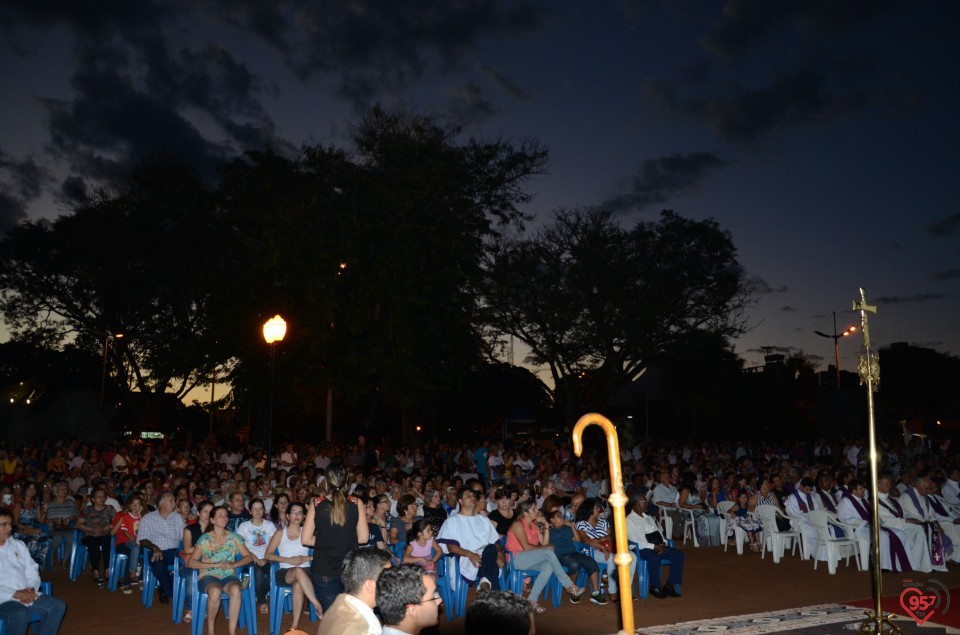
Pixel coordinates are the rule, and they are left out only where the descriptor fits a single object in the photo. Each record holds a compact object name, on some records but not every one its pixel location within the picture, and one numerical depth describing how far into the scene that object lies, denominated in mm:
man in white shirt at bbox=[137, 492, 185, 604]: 8789
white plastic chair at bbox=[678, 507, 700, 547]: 13406
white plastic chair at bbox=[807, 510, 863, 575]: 10750
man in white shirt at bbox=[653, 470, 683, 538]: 13922
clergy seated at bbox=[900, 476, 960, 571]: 11195
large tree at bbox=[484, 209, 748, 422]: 28797
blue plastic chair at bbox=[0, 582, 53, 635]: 6230
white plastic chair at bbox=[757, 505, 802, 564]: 11781
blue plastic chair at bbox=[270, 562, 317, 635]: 7637
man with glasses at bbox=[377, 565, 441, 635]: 3717
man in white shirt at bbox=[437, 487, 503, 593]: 8523
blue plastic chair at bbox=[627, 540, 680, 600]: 9000
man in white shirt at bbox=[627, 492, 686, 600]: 9117
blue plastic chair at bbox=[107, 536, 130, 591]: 9477
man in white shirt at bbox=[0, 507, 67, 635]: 6277
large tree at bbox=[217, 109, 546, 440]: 22609
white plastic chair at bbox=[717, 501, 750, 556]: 12602
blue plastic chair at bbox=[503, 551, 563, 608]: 8641
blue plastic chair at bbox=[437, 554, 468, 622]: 8438
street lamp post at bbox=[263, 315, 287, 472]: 12406
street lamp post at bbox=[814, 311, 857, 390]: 35312
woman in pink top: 8422
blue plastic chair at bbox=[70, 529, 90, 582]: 10359
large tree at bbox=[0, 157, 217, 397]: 31250
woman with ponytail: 6350
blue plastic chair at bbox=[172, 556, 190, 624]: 7879
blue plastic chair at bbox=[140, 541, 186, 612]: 8617
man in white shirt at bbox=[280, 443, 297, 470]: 18369
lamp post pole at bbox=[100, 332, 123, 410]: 32375
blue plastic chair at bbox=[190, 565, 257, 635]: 7312
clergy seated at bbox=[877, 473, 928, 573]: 10883
